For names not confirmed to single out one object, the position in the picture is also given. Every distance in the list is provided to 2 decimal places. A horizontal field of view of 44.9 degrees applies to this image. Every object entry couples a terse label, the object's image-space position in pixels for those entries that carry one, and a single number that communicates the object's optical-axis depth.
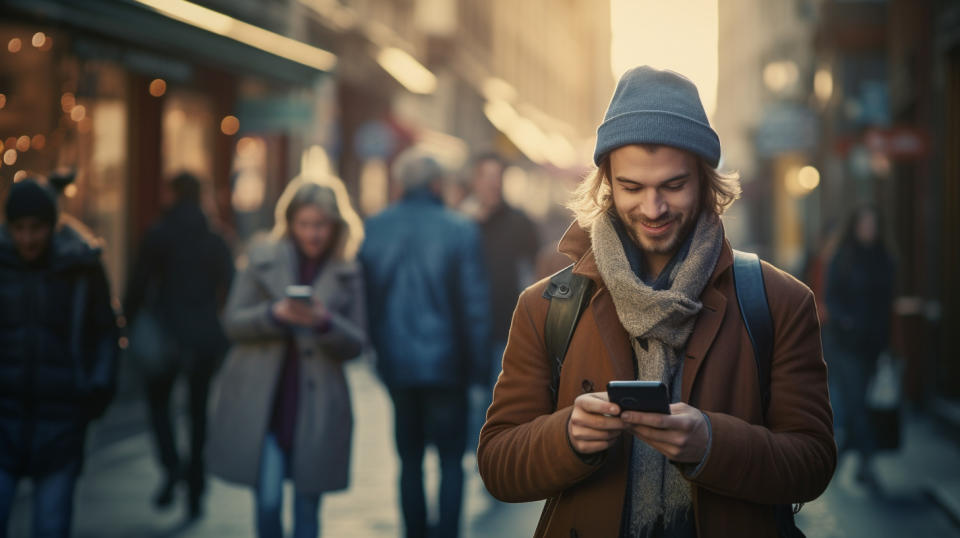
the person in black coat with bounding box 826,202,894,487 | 8.70
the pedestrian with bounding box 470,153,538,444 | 8.27
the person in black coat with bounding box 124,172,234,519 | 7.63
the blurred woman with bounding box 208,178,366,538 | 5.14
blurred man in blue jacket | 5.82
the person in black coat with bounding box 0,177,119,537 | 4.76
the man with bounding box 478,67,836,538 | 2.49
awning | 10.09
